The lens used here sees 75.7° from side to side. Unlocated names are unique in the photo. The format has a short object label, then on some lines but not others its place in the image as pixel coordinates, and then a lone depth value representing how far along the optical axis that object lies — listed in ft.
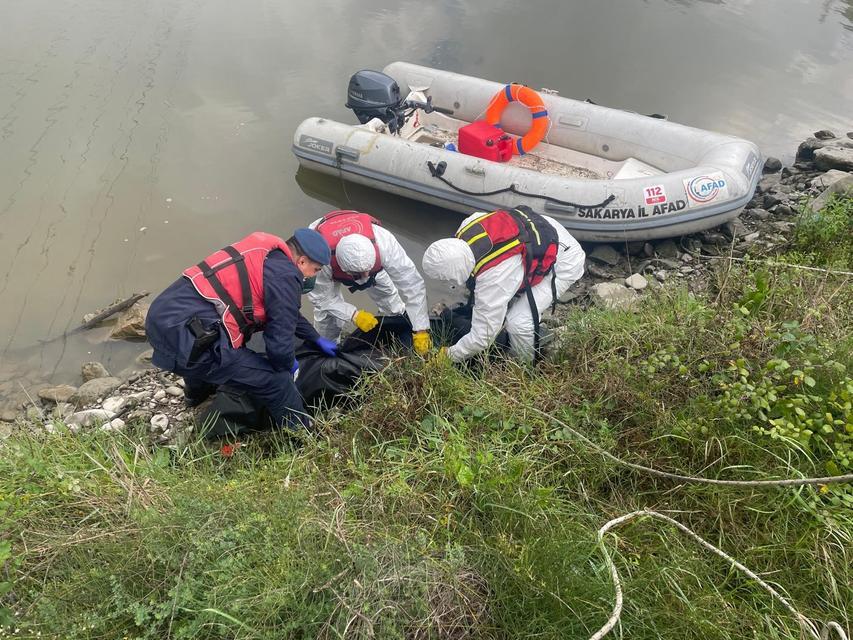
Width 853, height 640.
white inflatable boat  14.98
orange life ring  18.28
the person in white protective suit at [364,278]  10.64
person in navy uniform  8.98
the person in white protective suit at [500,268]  10.28
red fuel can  17.60
